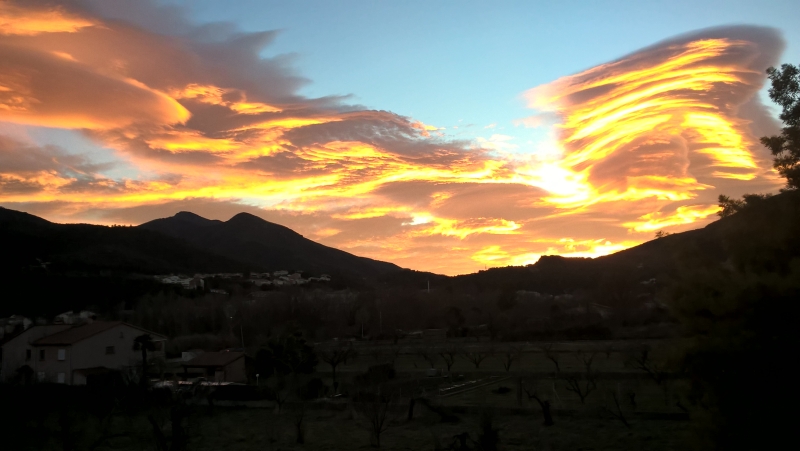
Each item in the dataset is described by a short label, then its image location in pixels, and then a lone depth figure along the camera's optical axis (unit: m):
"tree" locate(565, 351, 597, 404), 24.37
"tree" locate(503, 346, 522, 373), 36.50
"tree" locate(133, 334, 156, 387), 35.74
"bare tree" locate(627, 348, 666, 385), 24.86
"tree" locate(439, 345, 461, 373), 40.51
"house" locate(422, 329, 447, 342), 66.43
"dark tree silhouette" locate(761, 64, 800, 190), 11.10
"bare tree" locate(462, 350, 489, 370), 40.61
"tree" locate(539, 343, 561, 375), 34.33
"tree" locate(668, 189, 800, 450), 8.34
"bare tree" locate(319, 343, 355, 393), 32.91
